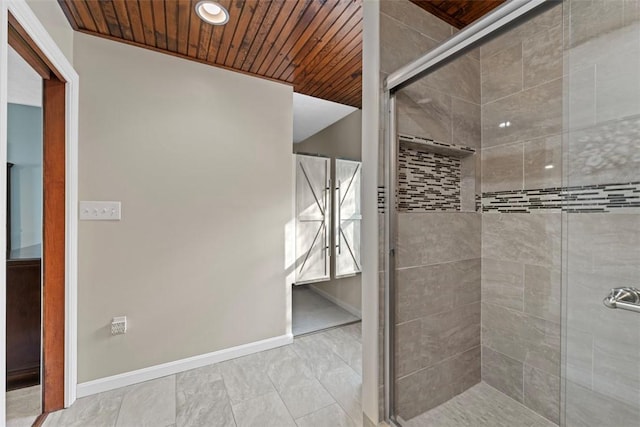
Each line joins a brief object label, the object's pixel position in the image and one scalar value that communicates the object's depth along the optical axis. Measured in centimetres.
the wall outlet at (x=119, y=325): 177
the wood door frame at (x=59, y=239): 154
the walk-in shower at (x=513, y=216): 114
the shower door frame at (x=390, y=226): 142
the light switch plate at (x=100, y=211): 172
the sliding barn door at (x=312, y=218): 267
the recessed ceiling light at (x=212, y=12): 152
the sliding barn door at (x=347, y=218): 298
